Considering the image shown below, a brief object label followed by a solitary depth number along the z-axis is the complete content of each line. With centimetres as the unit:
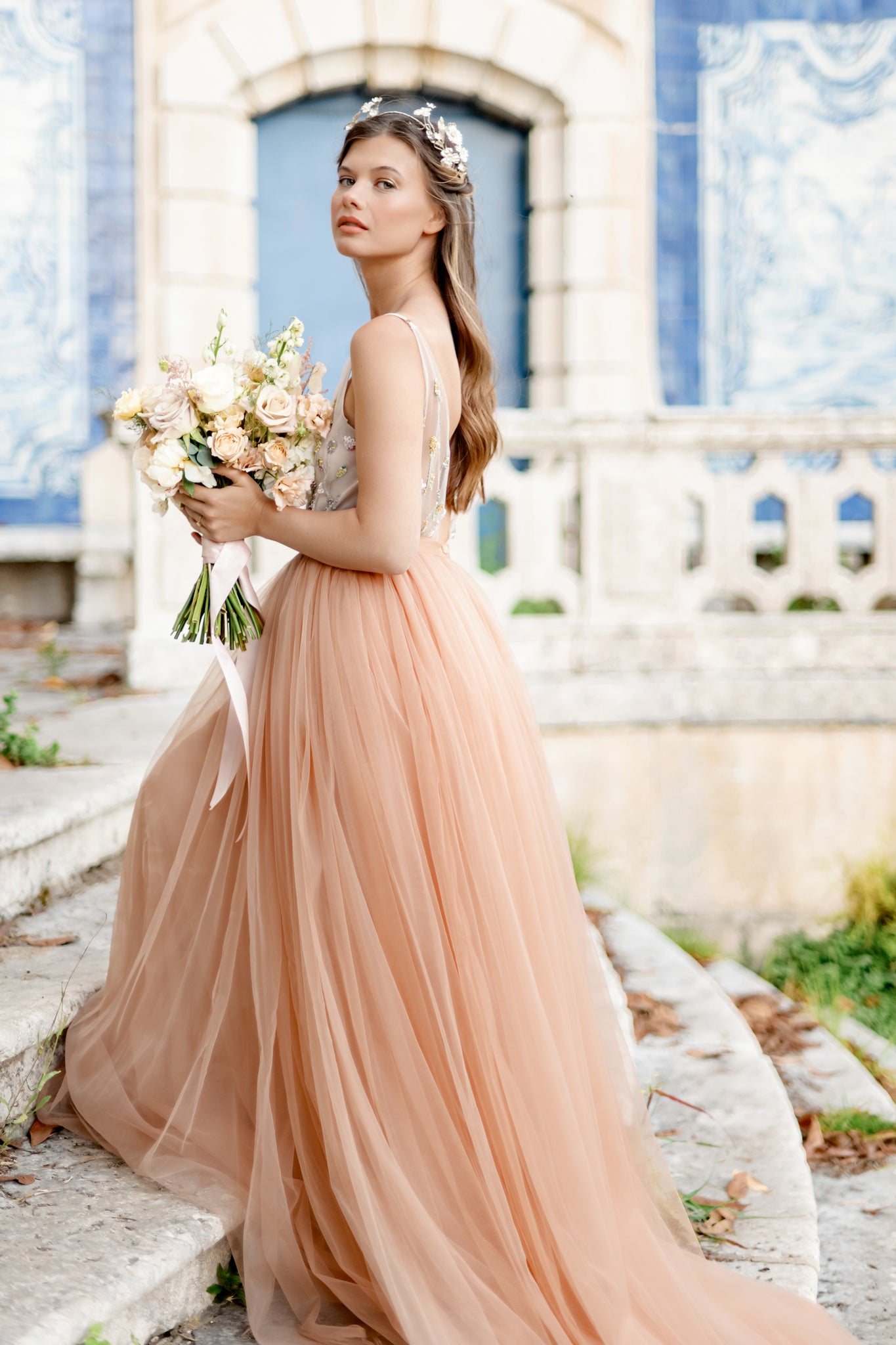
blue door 768
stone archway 732
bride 191
